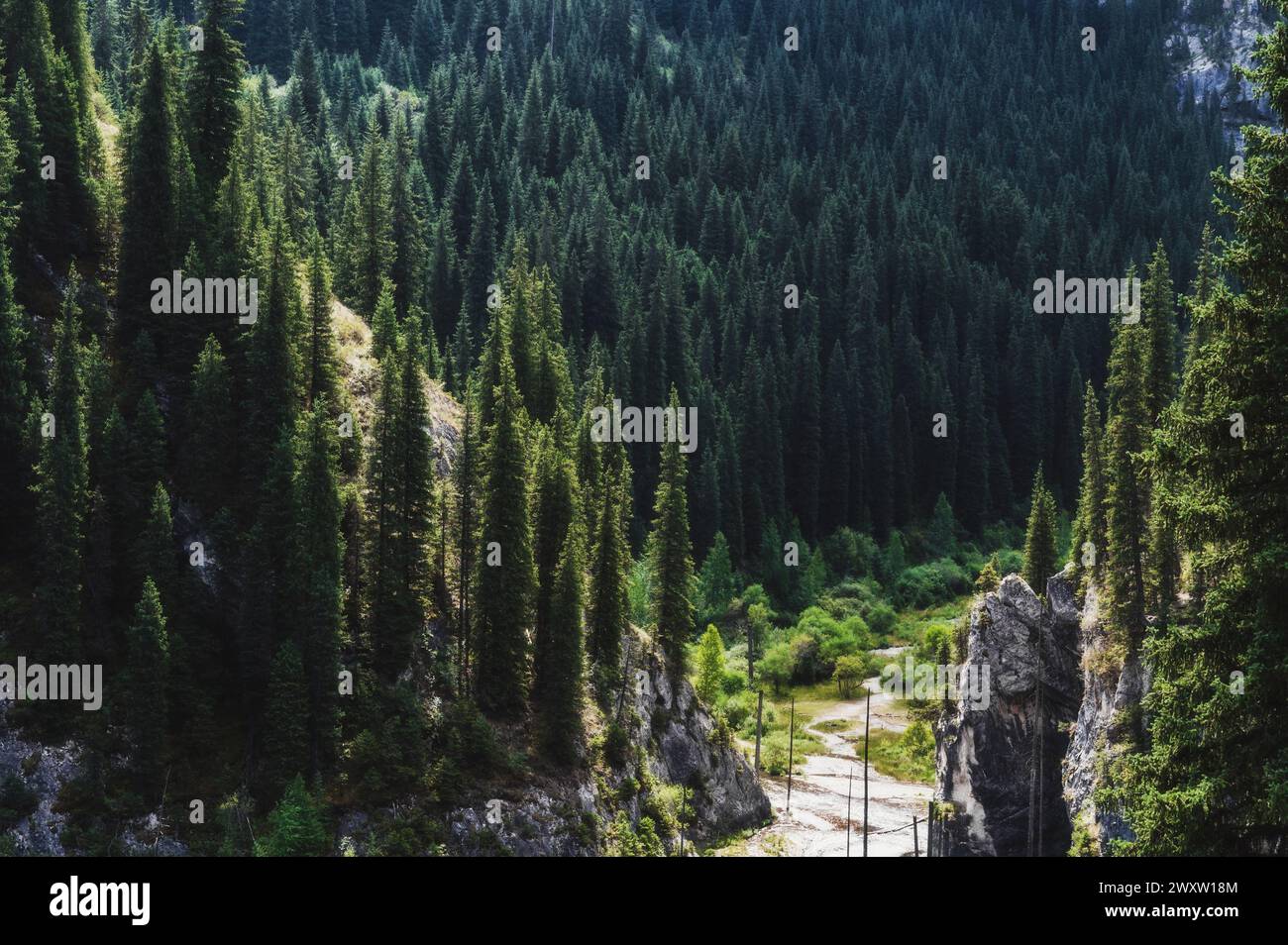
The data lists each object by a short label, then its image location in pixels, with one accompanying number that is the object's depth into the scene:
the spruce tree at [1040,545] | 91.25
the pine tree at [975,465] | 164.12
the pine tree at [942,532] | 153.62
